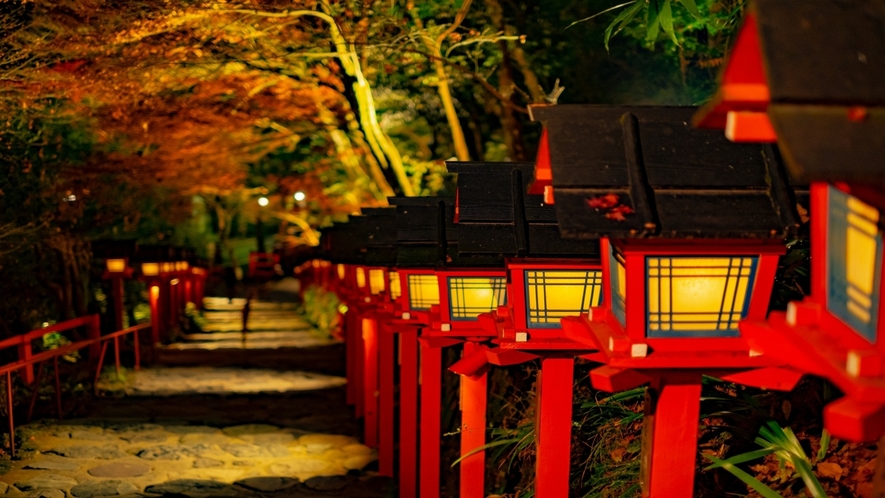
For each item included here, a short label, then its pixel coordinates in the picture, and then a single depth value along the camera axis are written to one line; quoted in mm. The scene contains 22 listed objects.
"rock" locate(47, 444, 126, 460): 12742
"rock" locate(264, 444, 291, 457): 13396
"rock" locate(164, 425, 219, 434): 14708
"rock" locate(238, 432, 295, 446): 14134
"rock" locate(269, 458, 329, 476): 12367
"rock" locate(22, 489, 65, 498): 10547
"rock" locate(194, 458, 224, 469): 12516
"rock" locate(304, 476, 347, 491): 11578
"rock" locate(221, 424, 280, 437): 14703
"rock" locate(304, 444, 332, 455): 13580
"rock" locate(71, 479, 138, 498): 10883
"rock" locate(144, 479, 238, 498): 11141
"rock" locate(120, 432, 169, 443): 13959
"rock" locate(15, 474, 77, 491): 10888
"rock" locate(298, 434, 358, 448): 14070
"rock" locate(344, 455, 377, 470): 12641
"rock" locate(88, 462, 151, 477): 11883
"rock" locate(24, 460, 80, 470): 11852
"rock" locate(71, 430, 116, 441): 13835
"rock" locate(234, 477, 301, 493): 11469
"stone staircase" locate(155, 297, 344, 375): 22172
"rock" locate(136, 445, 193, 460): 12938
